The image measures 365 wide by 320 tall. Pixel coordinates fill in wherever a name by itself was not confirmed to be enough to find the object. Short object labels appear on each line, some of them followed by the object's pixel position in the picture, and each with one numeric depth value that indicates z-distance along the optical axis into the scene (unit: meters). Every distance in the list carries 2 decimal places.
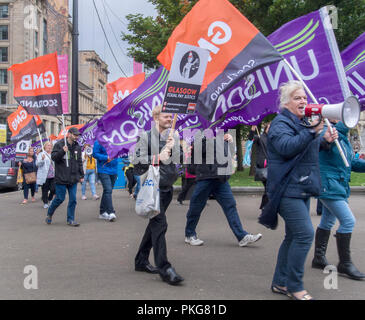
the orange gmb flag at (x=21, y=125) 13.82
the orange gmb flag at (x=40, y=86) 9.68
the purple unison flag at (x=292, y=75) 6.01
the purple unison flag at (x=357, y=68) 6.77
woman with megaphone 3.79
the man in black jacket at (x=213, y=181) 6.30
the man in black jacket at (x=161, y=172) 4.58
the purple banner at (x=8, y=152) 15.58
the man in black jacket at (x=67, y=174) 8.41
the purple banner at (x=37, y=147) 15.01
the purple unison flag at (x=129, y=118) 8.23
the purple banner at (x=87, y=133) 12.70
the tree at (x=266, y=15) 16.94
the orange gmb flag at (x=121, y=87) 12.84
